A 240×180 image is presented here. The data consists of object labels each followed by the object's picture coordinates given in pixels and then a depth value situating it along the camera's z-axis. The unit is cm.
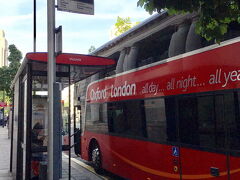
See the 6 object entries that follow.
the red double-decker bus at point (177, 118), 473
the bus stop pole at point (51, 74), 475
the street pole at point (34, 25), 1530
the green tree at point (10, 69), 2767
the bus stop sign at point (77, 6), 488
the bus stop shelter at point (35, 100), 617
